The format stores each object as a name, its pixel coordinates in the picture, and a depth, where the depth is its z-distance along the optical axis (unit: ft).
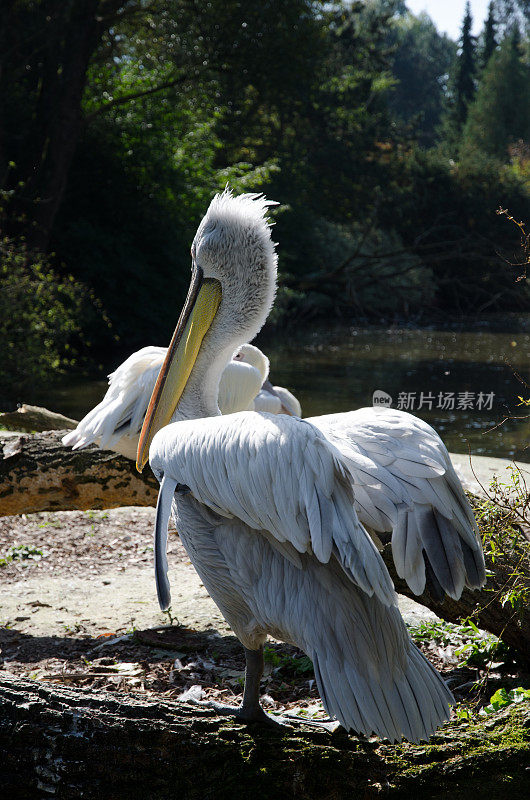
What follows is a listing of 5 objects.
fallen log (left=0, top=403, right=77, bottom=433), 19.13
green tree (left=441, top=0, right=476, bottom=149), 135.13
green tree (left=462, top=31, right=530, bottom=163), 111.65
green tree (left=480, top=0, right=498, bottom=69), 139.03
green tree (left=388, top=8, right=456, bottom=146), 189.47
